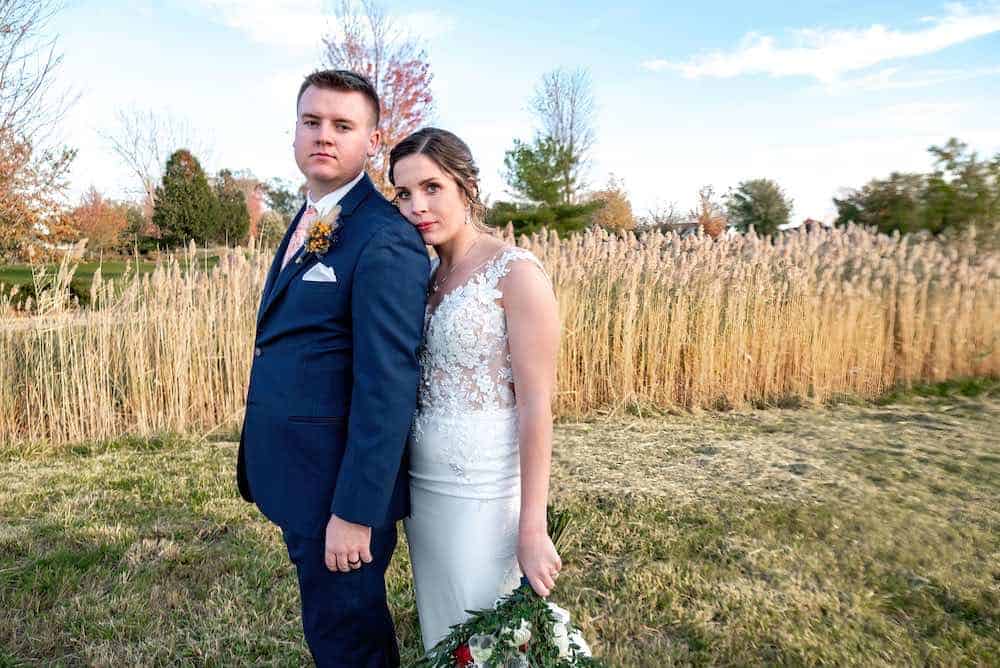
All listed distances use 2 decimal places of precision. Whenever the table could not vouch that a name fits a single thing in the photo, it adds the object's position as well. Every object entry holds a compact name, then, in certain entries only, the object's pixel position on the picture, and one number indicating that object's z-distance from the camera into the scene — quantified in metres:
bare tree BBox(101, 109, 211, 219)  25.33
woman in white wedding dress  1.53
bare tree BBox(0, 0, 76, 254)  10.78
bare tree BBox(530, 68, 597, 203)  21.50
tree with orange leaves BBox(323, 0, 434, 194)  16.98
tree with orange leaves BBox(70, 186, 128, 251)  20.20
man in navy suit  1.46
